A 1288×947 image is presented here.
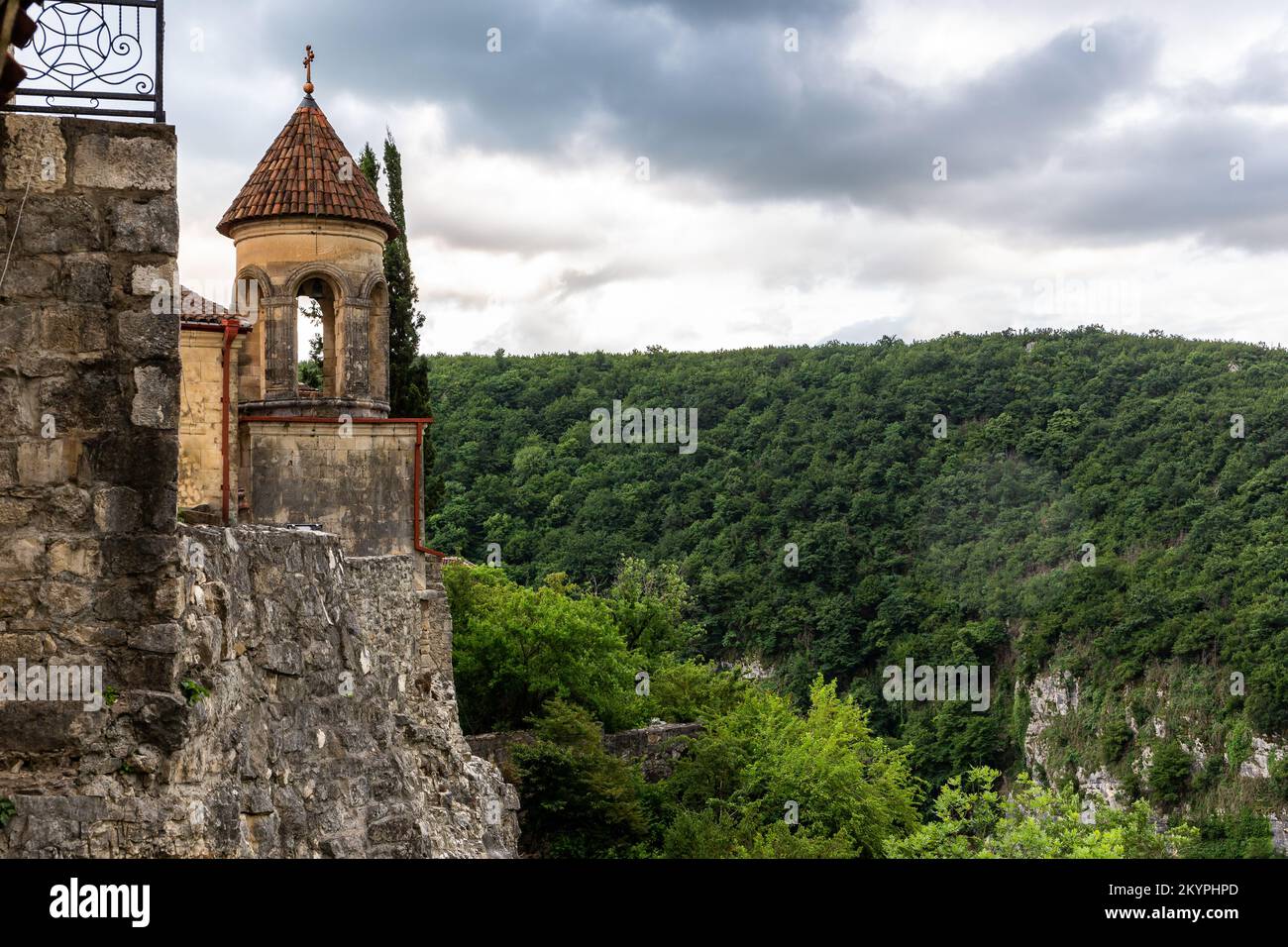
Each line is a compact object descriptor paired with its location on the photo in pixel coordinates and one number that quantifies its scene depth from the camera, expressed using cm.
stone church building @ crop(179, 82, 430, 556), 1716
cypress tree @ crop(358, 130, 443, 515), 2870
